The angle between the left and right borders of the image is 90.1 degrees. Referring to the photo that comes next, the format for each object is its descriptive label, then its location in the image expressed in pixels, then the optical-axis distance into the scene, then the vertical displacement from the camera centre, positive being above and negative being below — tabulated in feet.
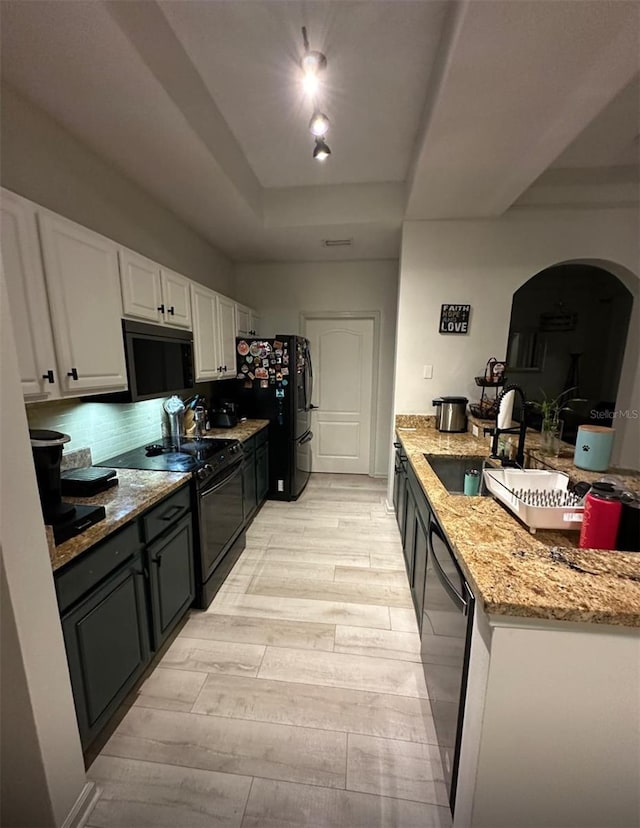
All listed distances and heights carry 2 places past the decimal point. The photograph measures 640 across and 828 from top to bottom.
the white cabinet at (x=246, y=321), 11.08 +1.60
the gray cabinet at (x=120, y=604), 3.73 -3.30
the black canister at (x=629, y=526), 3.33 -1.64
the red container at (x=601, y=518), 3.32 -1.57
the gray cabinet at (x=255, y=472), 9.12 -3.30
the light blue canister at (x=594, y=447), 4.71 -1.18
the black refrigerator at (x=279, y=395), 10.62 -1.02
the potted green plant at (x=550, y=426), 5.81 -1.08
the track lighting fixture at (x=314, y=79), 4.46 +4.17
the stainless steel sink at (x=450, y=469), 7.04 -2.27
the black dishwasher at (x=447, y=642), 3.28 -3.28
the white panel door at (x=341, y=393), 13.37 -1.18
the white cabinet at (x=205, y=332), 8.37 +0.88
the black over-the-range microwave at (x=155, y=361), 6.04 +0.05
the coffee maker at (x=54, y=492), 3.83 -1.61
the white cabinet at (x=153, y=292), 5.91 +1.48
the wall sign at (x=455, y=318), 9.25 +1.38
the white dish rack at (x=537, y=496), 3.67 -1.75
